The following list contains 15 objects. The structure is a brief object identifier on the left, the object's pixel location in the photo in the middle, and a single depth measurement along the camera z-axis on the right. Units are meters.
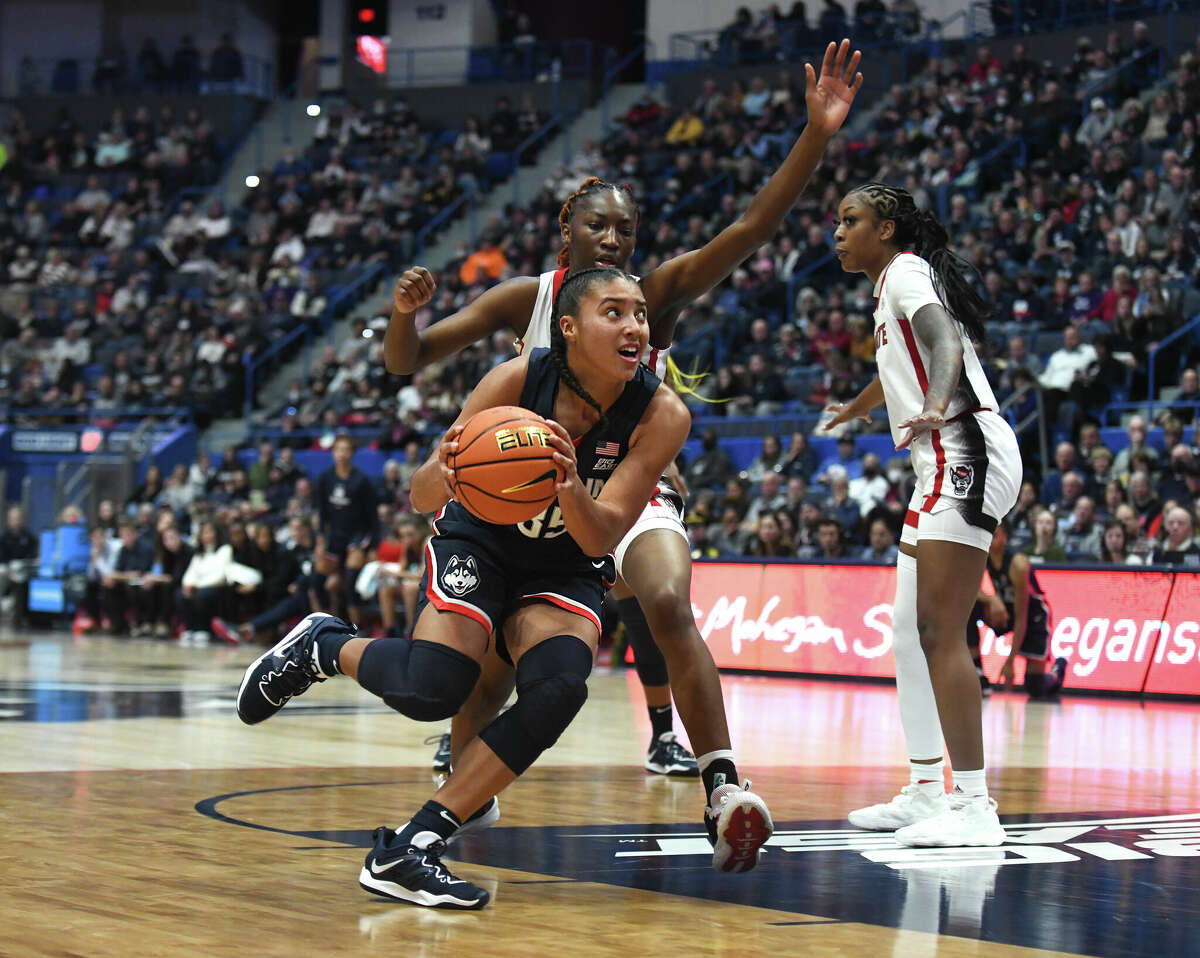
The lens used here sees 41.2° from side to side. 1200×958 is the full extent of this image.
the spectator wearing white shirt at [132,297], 24.94
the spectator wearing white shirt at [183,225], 26.53
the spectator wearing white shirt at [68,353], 24.06
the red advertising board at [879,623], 10.93
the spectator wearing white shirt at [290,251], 25.14
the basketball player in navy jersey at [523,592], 3.86
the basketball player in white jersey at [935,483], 4.81
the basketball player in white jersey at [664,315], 4.64
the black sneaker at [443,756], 6.15
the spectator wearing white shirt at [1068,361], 14.54
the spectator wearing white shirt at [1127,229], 15.80
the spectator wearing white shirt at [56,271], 26.02
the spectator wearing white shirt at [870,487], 14.07
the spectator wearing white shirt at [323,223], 25.52
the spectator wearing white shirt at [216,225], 26.31
